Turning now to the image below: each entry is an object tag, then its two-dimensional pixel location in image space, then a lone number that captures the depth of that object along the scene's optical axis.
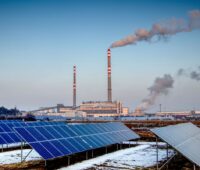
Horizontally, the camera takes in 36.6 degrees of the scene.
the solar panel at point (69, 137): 18.91
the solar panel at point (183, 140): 14.98
